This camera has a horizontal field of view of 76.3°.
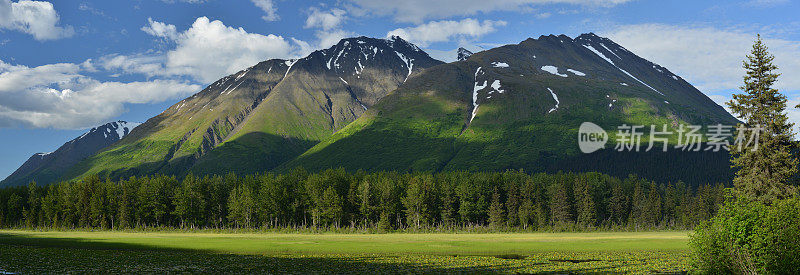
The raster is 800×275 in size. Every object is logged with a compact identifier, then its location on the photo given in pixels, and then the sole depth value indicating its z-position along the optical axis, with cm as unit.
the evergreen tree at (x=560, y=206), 15238
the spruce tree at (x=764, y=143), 5354
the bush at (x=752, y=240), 3816
